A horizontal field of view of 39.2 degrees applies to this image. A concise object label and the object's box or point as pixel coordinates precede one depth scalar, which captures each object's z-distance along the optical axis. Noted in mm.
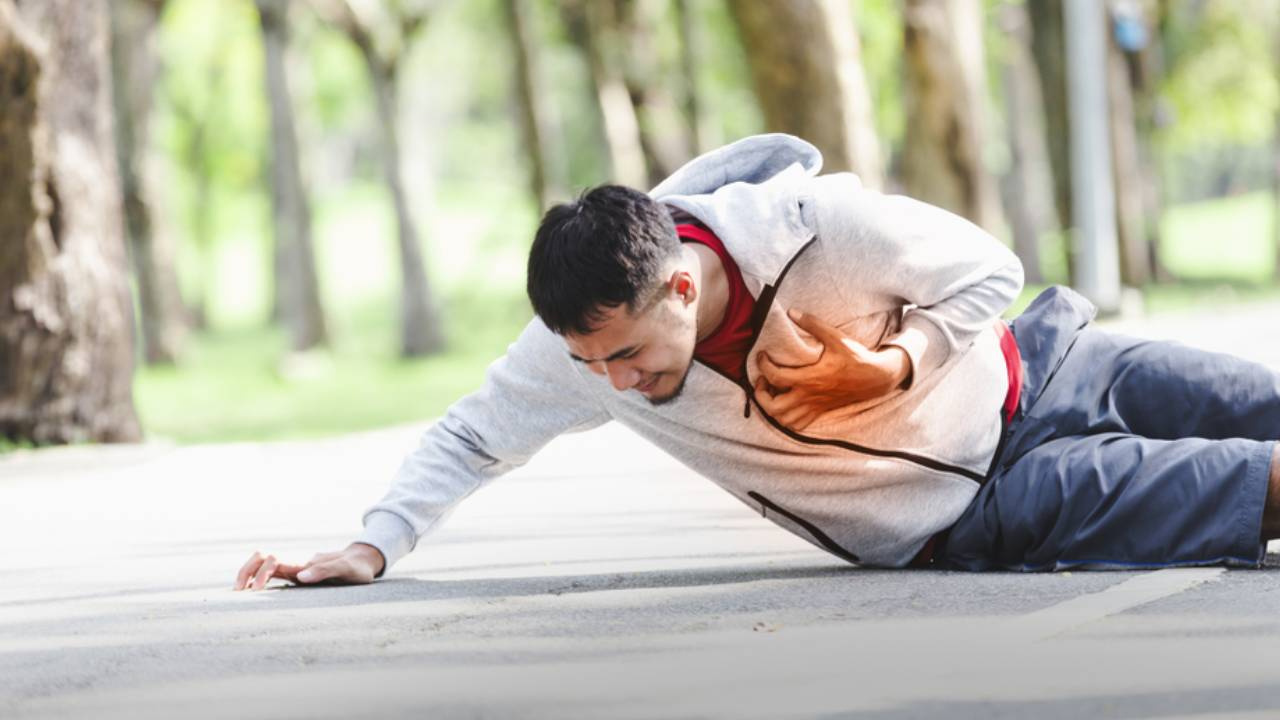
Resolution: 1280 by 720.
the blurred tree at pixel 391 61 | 20812
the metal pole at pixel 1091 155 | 17781
